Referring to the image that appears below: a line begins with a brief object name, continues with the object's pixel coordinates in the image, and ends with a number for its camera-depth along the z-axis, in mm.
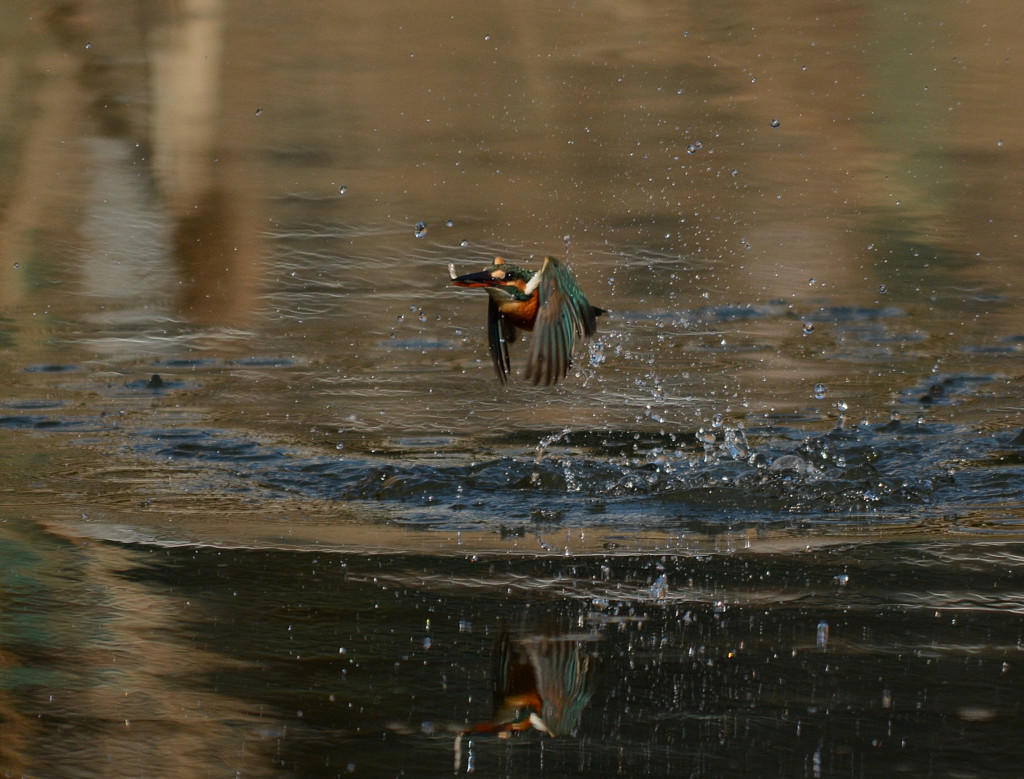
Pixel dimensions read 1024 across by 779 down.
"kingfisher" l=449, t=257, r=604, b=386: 9031
